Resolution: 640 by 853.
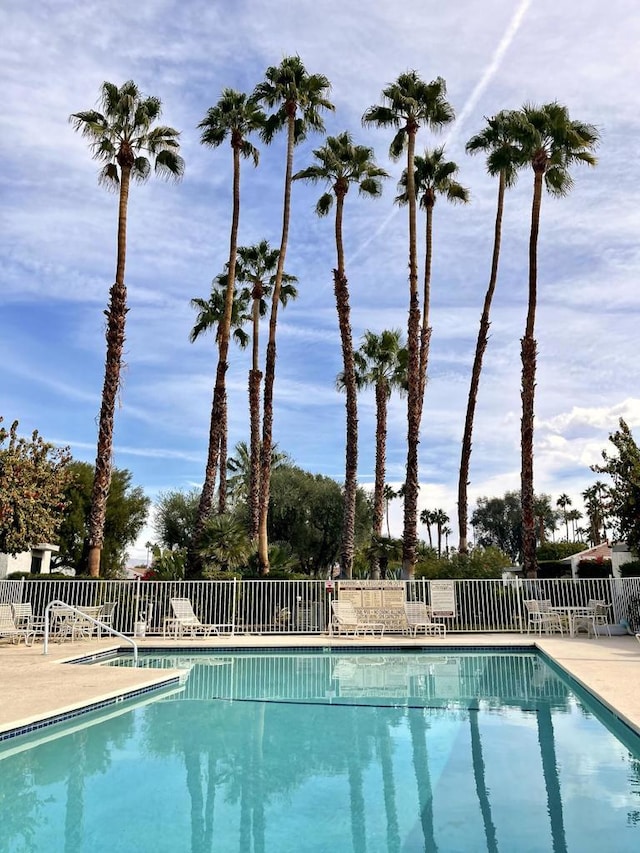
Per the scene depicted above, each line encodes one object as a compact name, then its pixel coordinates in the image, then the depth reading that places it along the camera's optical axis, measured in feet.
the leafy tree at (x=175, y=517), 130.31
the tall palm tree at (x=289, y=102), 80.43
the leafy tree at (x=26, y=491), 55.52
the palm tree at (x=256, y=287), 86.53
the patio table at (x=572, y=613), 51.21
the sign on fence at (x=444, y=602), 51.70
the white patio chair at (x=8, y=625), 46.47
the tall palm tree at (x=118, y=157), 62.49
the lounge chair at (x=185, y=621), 51.37
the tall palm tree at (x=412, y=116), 70.45
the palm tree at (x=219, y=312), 91.04
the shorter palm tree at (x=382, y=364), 96.32
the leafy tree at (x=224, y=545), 60.34
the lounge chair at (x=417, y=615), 51.65
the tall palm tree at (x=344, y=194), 76.74
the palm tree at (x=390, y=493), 243.75
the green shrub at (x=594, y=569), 78.38
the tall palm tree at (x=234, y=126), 78.69
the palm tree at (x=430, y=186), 85.30
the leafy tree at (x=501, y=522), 215.72
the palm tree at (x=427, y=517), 296.30
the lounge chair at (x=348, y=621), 51.37
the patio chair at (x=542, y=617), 51.85
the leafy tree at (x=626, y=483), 52.85
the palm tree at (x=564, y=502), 270.87
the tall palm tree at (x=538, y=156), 66.74
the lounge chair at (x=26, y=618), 48.93
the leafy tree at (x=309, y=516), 122.31
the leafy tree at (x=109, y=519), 104.32
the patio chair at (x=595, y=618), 50.75
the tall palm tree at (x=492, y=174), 73.87
